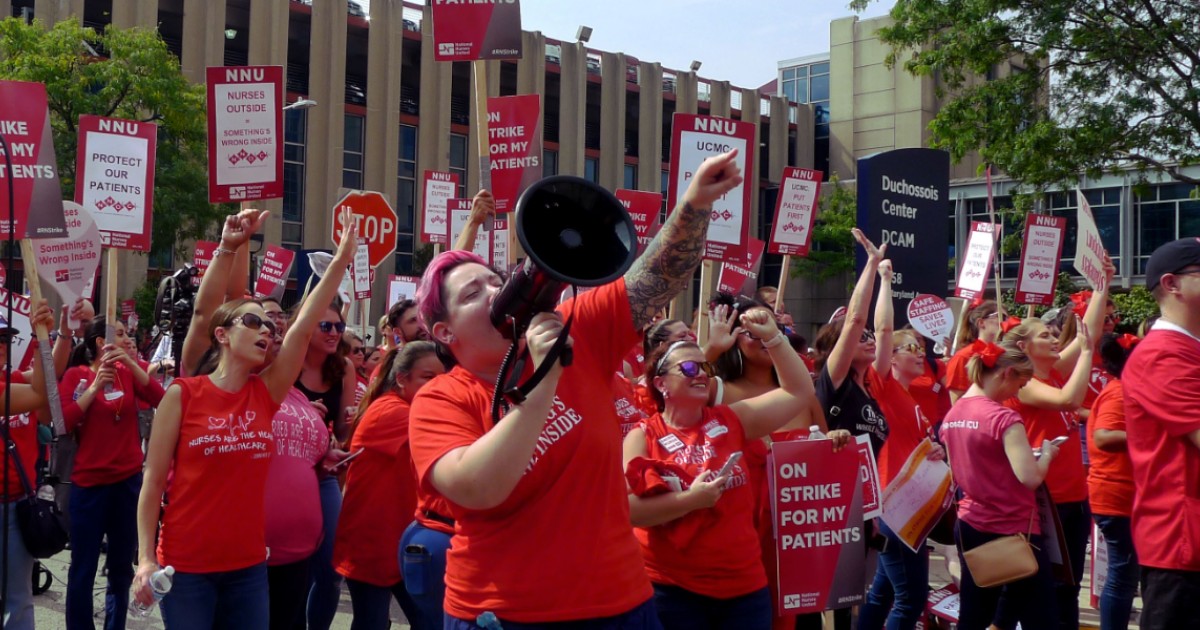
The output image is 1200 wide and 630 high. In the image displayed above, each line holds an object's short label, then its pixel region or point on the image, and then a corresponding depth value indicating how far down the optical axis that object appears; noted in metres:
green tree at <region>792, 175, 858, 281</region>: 43.31
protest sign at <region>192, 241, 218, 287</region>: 13.38
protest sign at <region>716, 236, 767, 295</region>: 10.60
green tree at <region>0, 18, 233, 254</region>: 25.00
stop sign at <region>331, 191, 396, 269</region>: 10.79
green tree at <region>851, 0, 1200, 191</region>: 16.67
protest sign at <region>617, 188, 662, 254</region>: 11.73
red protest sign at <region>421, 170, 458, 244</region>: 13.29
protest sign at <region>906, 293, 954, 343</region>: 10.61
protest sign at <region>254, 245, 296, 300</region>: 13.48
